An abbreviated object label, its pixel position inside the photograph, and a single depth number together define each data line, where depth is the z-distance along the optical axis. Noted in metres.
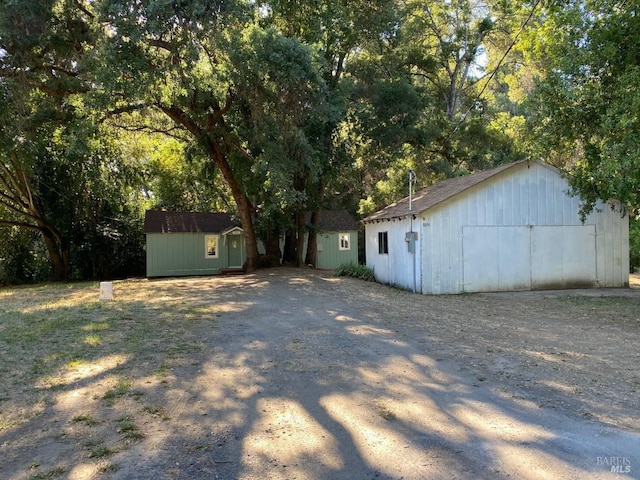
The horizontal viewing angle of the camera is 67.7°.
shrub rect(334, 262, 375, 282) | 17.20
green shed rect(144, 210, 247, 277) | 24.11
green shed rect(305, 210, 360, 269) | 27.20
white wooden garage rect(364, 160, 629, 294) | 13.36
